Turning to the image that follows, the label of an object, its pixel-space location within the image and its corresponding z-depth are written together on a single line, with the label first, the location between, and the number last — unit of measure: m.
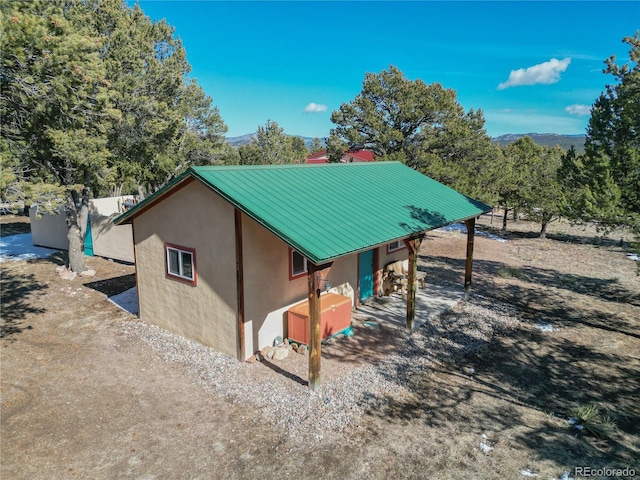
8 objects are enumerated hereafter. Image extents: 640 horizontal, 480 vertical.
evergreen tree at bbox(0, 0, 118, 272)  8.31
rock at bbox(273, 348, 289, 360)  10.03
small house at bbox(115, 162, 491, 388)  9.05
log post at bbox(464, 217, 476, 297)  14.75
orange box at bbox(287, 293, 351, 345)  10.37
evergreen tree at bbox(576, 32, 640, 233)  10.62
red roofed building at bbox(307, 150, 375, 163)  58.51
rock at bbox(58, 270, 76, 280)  16.59
